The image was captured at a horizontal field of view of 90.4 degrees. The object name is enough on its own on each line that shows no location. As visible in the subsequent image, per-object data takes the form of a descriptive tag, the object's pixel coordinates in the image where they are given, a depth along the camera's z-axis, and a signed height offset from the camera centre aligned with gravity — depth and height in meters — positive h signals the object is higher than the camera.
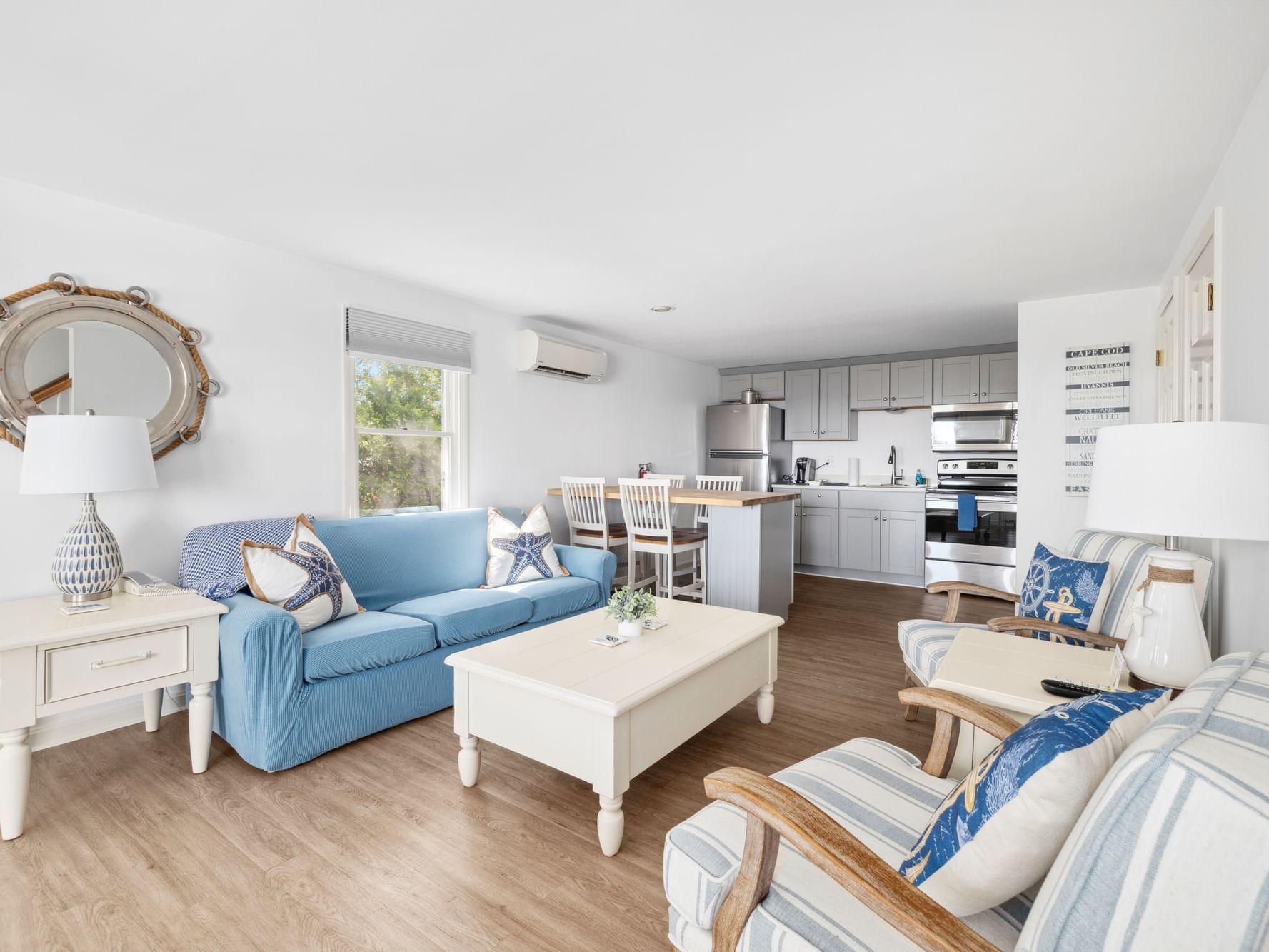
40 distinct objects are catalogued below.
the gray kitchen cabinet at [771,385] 7.11 +0.98
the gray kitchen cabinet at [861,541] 6.26 -0.71
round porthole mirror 2.56 +0.47
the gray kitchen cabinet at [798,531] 6.71 -0.65
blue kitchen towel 5.60 -0.38
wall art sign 4.07 +0.46
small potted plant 2.58 -0.58
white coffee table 1.93 -0.77
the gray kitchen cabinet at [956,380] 5.91 +0.86
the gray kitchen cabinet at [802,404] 6.83 +0.73
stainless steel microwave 5.70 +0.40
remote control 1.57 -0.56
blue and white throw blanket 2.63 -0.35
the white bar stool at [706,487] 4.95 -0.16
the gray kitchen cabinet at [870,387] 6.39 +0.86
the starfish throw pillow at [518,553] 3.86 -0.51
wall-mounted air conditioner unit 4.68 +0.89
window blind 3.71 +0.84
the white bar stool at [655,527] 4.33 -0.40
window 3.84 +0.25
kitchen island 4.25 -0.54
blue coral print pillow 0.83 -0.46
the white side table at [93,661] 1.97 -0.64
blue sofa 2.38 -0.72
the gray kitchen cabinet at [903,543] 6.03 -0.71
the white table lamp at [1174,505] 1.37 -0.08
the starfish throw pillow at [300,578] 2.60 -0.45
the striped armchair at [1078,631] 2.33 -0.58
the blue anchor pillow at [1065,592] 2.53 -0.51
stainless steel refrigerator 6.83 +0.30
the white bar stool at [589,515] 4.65 -0.33
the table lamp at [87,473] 2.21 +0.01
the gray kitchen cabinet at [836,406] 6.64 +0.68
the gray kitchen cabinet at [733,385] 7.39 +1.02
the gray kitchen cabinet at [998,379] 5.72 +0.84
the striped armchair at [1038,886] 0.58 -0.55
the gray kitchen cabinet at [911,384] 6.16 +0.86
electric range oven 5.52 -0.51
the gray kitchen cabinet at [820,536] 6.52 -0.69
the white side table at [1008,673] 1.62 -0.58
